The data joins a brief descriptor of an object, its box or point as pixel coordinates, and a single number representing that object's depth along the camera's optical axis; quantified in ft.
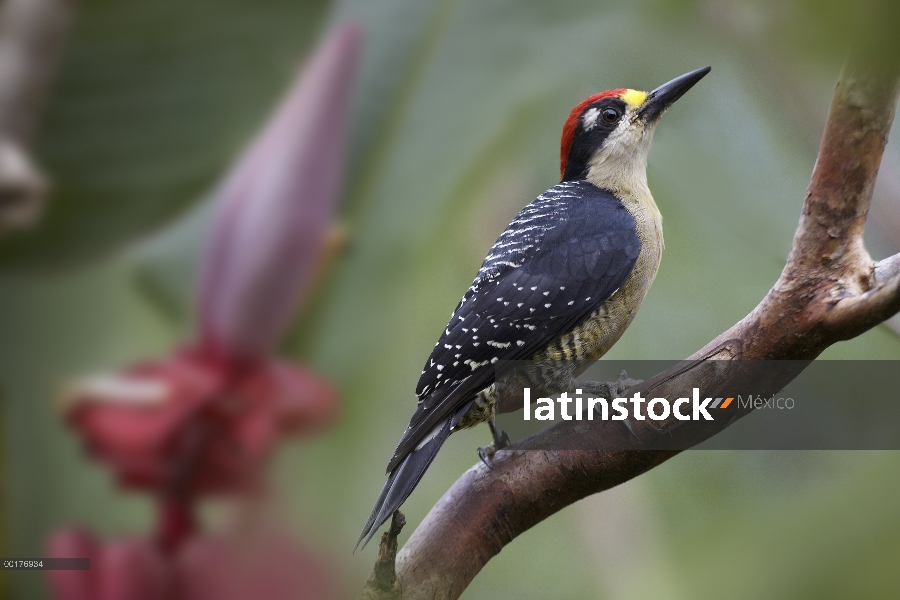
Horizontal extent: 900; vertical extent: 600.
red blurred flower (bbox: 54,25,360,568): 10.66
